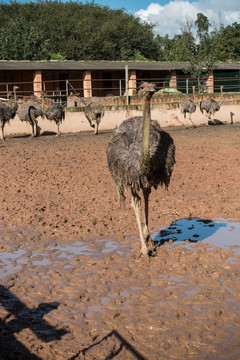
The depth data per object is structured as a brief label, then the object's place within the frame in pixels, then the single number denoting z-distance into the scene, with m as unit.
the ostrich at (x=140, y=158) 5.94
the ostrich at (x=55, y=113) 21.08
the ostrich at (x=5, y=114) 19.78
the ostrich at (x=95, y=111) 21.36
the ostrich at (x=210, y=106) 24.69
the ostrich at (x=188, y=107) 24.05
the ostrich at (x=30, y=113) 21.20
